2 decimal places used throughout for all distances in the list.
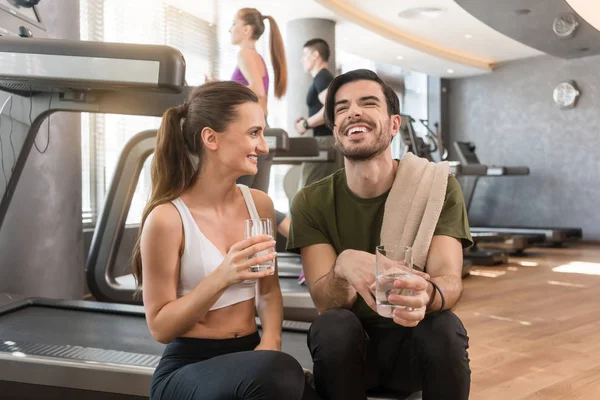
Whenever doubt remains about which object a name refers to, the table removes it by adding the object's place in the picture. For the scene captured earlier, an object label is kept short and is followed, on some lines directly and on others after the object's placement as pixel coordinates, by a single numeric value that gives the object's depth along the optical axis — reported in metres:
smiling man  1.37
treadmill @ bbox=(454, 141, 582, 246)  7.32
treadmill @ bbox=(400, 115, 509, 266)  5.74
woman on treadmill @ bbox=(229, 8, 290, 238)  3.09
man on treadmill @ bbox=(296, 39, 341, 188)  3.86
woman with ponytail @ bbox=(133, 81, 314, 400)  1.22
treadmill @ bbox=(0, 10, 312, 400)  1.77
